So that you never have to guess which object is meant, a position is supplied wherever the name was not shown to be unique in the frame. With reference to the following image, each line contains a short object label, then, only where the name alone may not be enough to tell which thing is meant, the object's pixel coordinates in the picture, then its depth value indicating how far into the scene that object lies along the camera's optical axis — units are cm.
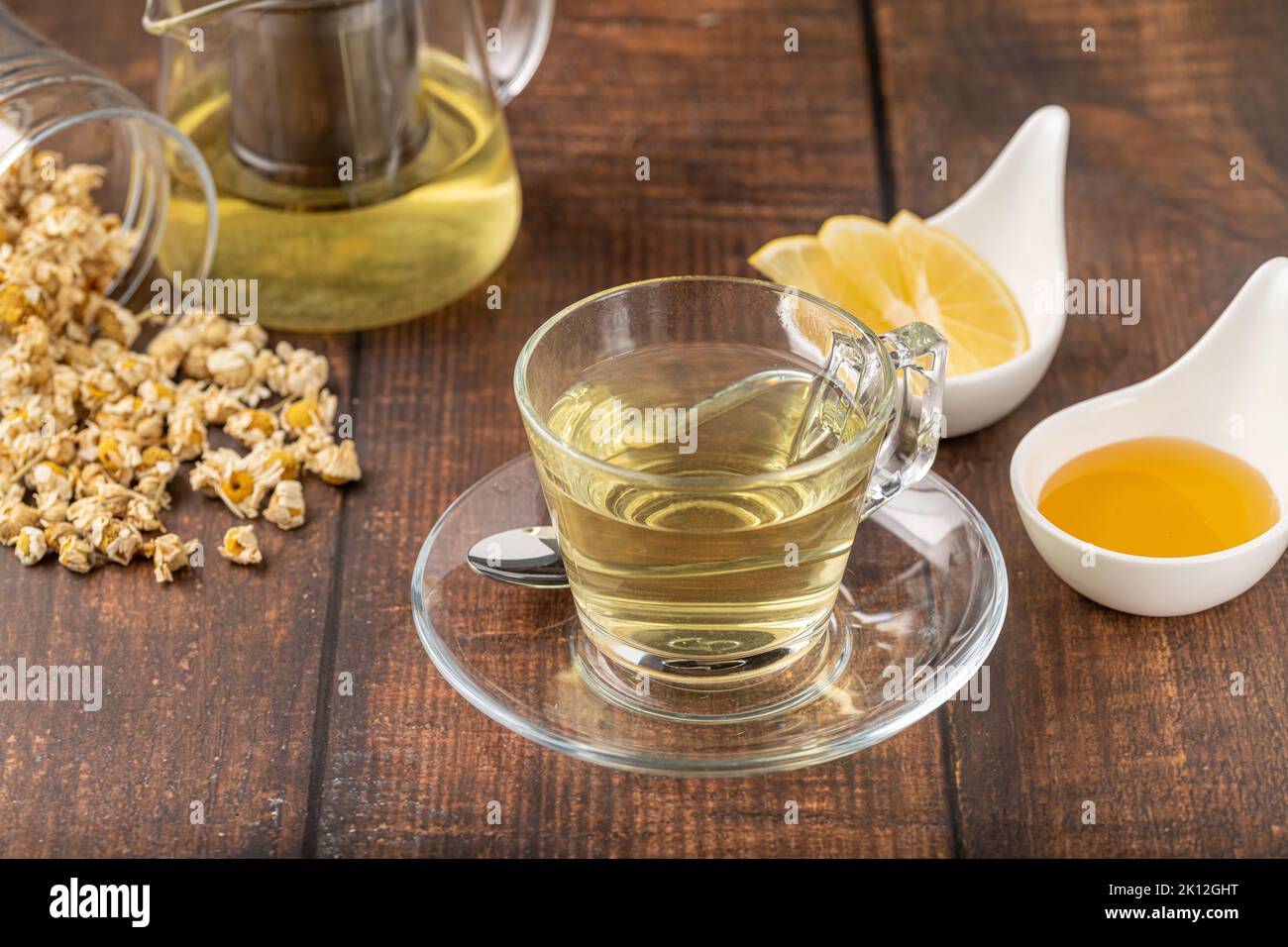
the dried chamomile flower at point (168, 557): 89
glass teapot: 101
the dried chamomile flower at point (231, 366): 101
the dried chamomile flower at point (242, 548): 90
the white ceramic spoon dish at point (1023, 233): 97
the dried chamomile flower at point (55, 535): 90
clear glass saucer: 74
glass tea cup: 72
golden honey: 87
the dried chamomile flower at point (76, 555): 89
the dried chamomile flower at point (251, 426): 98
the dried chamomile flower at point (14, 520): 91
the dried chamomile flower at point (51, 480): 93
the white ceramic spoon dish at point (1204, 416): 85
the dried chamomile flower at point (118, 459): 94
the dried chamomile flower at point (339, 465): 95
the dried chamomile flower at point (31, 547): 90
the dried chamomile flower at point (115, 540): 90
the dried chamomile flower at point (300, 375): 101
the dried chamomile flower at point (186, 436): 97
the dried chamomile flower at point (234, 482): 93
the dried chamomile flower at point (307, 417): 98
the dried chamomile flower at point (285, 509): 92
